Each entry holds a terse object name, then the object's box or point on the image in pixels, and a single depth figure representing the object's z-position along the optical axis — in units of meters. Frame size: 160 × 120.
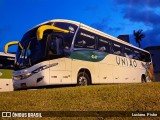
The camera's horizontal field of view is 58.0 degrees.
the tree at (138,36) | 43.11
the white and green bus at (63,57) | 6.31
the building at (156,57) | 40.90
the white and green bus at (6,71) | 10.64
